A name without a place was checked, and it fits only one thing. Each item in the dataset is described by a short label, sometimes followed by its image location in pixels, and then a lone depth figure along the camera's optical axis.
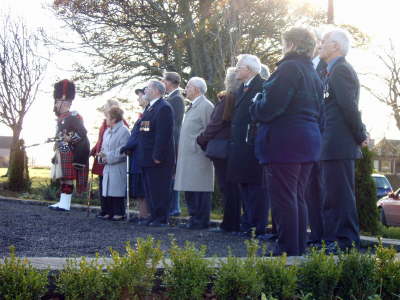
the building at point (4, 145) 119.00
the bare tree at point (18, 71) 27.25
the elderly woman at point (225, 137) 8.06
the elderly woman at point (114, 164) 10.14
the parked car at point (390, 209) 16.03
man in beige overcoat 8.73
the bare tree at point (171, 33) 20.16
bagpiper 10.82
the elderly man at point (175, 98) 9.82
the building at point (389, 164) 63.93
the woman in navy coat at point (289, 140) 5.31
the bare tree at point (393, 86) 34.53
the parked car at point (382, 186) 24.18
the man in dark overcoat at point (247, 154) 7.47
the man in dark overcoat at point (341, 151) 5.90
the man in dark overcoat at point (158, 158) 8.89
